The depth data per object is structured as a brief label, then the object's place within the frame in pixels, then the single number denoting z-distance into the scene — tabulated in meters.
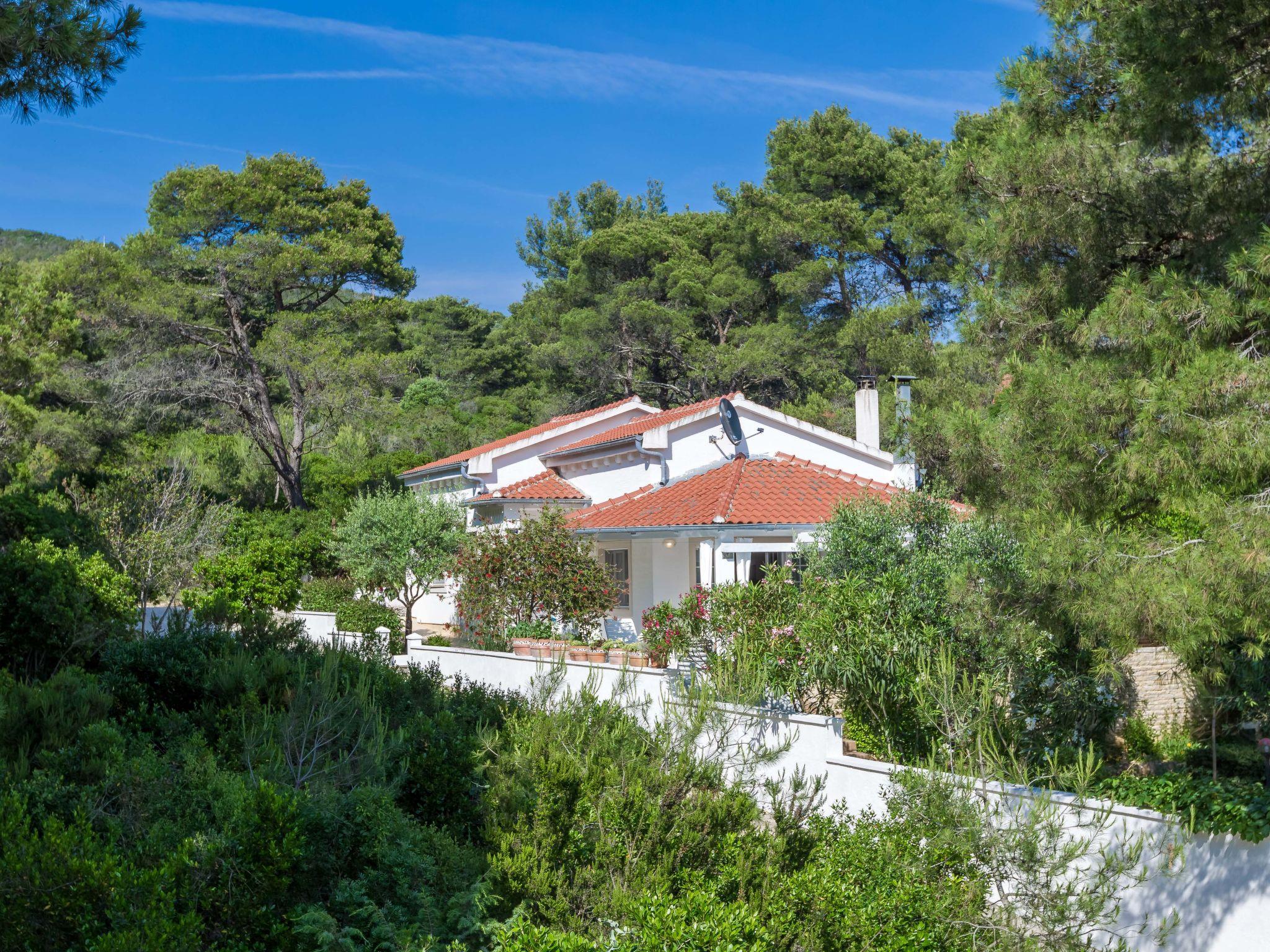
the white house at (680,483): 20.86
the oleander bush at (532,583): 18.95
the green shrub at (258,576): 27.17
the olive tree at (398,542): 24.17
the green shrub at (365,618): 24.05
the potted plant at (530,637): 17.34
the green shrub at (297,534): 31.69
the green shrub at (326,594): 28.34
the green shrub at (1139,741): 14.49
